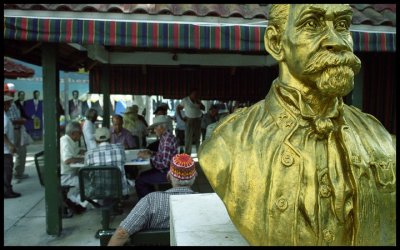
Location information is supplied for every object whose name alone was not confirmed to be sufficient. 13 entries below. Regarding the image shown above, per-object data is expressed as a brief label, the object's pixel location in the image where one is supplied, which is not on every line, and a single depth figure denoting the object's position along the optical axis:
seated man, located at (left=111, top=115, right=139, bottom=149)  6.38
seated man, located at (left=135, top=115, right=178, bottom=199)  4.95
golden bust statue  1.66
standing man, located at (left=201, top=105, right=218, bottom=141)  11.09
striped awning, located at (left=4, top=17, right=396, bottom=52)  3.76
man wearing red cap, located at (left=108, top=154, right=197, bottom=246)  2.79
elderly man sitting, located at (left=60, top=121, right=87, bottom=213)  5.11
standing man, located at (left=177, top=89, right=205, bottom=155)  8.97
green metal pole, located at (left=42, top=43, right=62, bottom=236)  4.33
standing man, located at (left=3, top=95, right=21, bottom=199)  5.93
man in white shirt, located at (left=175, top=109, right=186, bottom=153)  9.64
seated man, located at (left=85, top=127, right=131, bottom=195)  4.67
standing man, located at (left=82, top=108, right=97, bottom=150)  6.37
